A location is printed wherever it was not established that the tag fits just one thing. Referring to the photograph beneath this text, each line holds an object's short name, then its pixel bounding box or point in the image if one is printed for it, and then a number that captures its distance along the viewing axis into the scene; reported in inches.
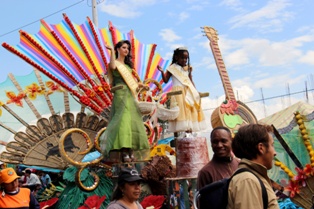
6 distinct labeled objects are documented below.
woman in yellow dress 202.7
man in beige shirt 76.2
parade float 225.6
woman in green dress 194.5
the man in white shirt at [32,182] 310.2
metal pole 444.5
